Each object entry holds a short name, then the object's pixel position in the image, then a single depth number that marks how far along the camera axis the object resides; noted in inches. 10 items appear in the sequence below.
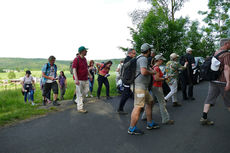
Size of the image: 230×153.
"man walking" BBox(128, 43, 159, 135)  157.8
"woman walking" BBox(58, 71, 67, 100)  392.6
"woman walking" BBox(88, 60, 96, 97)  410.9
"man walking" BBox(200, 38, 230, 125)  154.5
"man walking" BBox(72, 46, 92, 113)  241.8
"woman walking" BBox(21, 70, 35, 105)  348.8
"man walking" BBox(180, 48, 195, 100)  299.0
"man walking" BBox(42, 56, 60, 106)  280.1
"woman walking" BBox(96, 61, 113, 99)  338.0
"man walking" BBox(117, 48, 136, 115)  236.5
